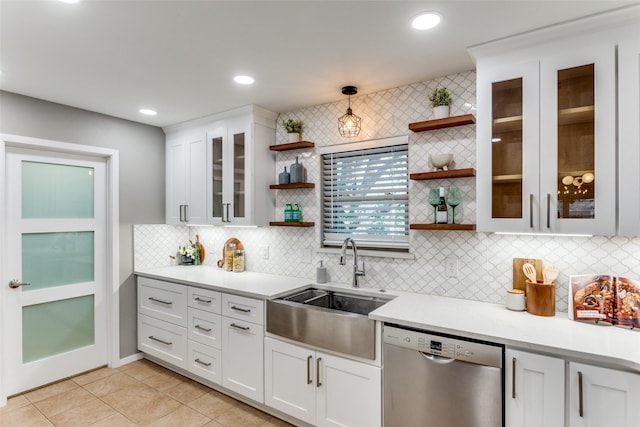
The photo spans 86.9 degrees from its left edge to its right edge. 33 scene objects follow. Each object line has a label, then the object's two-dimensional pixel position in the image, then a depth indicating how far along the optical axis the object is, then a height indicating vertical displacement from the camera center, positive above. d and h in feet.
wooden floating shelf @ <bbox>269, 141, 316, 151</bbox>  9.85 +1.95
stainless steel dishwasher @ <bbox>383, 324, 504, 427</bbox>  5.54 -2.96
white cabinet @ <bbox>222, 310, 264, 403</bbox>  8.38 -3.78
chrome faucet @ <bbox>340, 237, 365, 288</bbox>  8.78 -1.36
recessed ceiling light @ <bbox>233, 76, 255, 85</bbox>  8.06 +3.19
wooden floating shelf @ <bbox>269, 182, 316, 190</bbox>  9.88 +0.76
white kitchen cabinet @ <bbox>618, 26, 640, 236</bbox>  5.35 +1.26
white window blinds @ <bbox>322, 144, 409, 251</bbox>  8.98 +0.40
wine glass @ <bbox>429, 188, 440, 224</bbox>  7.73 +0.33
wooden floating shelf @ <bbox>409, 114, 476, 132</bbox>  7.34 +1.98
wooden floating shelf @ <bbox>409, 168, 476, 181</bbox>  7.27 +0.83
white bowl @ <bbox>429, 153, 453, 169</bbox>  7.64 +1.17
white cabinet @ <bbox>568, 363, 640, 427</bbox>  4.71 -2.66
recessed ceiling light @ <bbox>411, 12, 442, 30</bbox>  5.53 +3.22
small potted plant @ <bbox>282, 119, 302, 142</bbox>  10.27 +2.50
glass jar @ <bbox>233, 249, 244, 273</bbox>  11.39 -1.76
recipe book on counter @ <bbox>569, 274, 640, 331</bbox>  5.85 -1.58
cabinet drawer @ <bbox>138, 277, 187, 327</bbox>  10.19 -2.84
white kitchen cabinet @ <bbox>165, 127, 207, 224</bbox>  11.50 +1.20
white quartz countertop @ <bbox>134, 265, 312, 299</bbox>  8.73 -2.06
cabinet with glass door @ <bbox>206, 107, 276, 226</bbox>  10.26 +1.35
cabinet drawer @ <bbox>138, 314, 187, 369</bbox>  10.19 -4.11
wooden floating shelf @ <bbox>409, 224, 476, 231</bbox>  7.18 -0.34
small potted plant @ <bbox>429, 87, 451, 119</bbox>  7.78 +2.53
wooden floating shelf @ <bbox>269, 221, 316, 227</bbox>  9.82 -0.38
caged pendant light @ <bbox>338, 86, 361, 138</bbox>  9.02 +2.34
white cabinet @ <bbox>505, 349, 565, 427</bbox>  5.13 -2.79
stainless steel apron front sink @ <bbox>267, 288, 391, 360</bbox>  6.75 -2.44
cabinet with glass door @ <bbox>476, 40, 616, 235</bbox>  5.60 +1.29
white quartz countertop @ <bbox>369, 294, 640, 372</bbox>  4.90 -2.01
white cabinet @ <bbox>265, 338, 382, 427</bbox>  6.72 -3.79
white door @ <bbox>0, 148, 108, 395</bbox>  9.29 -1.70
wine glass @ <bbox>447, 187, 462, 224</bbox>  7.59 +0.32
